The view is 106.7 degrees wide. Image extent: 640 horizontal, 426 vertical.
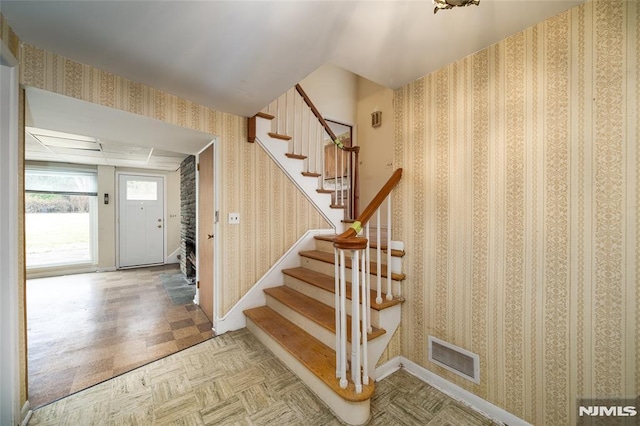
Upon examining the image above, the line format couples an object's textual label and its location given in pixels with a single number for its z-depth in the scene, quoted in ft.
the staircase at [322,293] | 4.63
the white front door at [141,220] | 16.89
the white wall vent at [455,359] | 4.98
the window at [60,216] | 14.84
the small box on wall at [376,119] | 13.41
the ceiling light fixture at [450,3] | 3.09
